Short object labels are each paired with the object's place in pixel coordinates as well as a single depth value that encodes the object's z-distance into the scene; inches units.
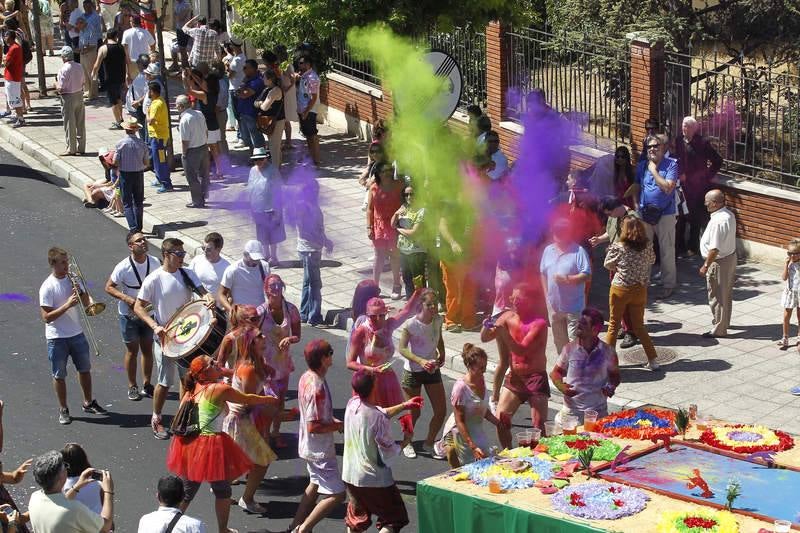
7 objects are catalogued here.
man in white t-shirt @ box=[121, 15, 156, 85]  959.0
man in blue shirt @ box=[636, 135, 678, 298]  617.9
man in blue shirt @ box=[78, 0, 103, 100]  997.8
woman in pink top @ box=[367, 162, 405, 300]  602.9
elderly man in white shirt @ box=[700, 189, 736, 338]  558.6
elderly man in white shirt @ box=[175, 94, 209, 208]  738.2
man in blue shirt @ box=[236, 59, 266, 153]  812.6
